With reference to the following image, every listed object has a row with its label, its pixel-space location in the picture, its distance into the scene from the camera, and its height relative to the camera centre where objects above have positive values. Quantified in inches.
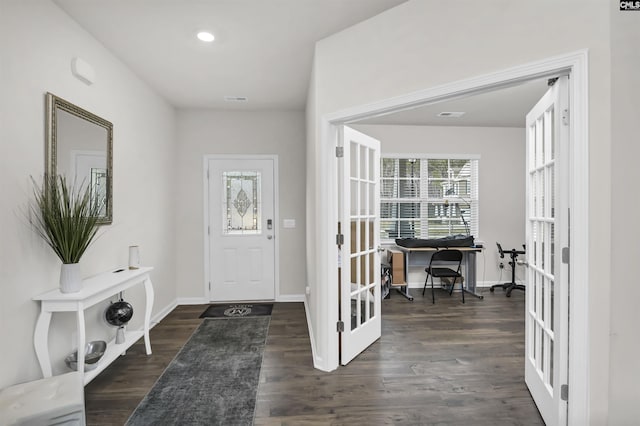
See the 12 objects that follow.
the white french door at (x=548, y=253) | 60.5 -9.8
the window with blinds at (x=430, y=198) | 201.3 +8.6
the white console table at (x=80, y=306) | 72.5 -22.9
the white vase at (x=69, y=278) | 76.3 -16.2
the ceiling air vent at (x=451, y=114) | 171.4 +54.4
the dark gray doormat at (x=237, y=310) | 149.5 -49.4
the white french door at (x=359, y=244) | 99.3 -11.5
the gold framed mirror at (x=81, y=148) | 79.2 +18.2
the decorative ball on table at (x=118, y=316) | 98.0 -33.0
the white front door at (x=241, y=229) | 169.2 -9.6
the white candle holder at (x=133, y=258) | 108.7 -16.2
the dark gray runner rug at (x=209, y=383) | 75.8 -49.5
